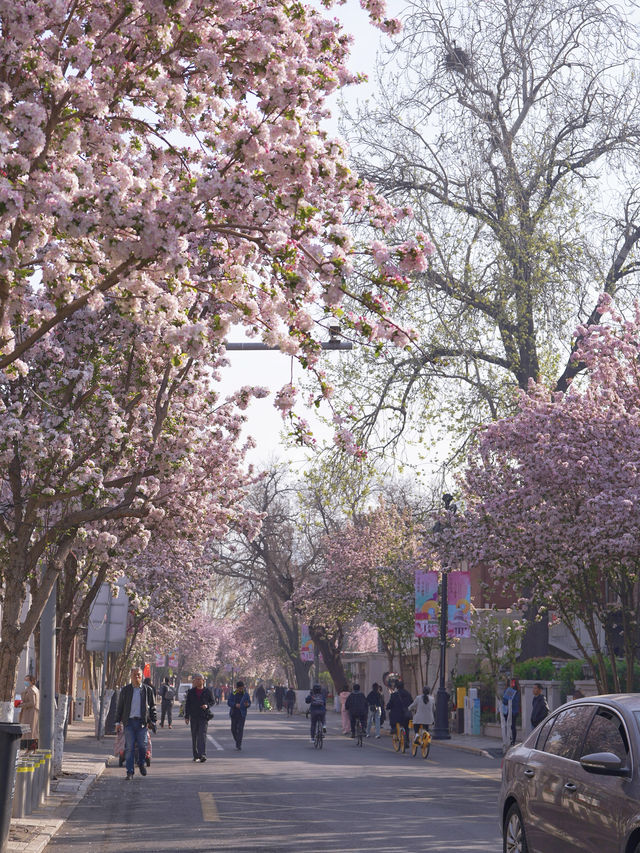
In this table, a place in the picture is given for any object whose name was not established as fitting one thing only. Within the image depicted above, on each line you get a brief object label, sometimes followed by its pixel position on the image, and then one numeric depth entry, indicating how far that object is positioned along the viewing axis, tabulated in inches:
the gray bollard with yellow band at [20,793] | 565.0
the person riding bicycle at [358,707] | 1348.4
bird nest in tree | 1341.0
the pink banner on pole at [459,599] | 1523.1
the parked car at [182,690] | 3619.1
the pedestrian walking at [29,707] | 875.4
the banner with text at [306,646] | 2805.1
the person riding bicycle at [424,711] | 1176.2
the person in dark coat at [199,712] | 1015.6
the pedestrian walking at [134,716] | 860.6
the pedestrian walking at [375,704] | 1589.2
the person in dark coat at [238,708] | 1184.8
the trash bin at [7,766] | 433.4
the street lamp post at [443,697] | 1460.4
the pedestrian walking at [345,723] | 1736.5
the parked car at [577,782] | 303.4
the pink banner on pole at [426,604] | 1627.7
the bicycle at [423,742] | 1143.0
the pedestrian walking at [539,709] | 1000.2
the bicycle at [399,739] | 1254.3
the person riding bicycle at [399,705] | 1258.6
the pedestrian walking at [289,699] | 2869.1
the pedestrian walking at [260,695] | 3560.5
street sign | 1179.9
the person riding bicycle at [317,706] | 1279.5
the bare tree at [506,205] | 1251.8
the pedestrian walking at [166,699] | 1786.4
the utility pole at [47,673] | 765.3
